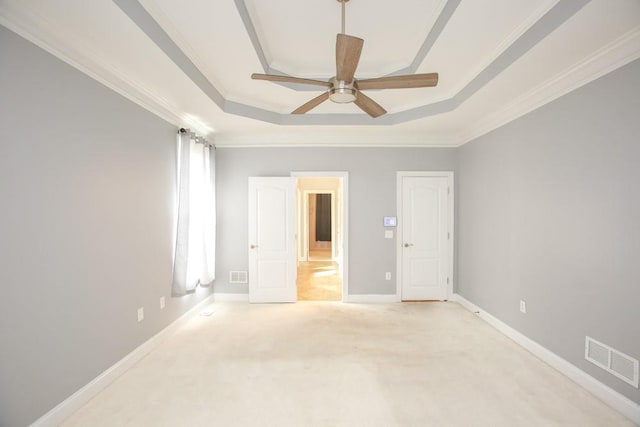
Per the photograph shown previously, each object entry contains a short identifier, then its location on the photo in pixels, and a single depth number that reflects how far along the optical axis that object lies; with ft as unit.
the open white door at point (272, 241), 14.16
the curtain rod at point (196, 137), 10.98
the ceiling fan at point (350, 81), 5.81
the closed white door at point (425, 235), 14.37
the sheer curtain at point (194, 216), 10.80
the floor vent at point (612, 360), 6.35
